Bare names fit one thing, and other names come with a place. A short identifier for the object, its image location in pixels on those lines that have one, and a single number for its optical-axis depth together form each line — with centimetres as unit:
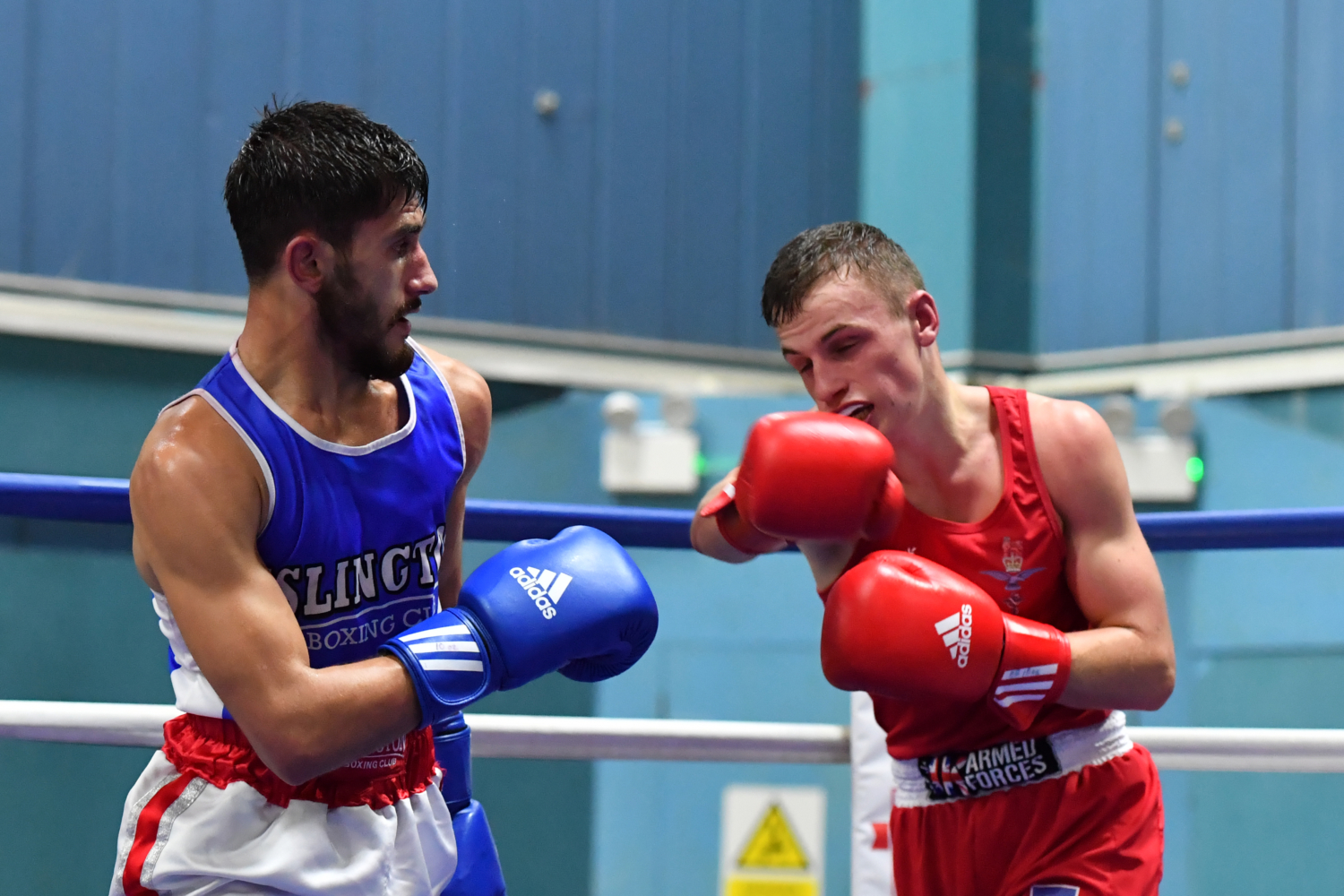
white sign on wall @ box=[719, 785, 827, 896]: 621
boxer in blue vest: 335
